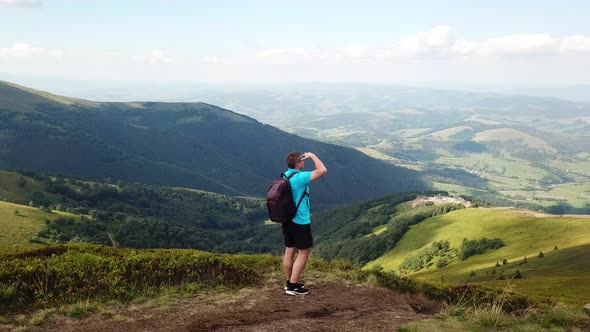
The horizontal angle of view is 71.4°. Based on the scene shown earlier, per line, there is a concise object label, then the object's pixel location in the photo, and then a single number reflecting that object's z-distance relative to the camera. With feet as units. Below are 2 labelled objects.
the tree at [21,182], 544.21
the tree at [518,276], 154.47
